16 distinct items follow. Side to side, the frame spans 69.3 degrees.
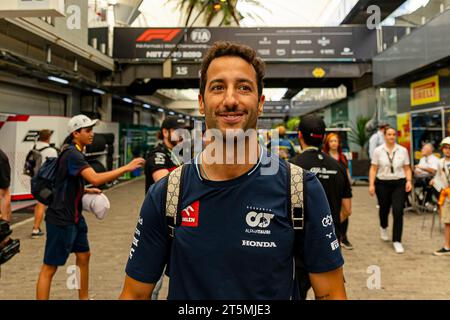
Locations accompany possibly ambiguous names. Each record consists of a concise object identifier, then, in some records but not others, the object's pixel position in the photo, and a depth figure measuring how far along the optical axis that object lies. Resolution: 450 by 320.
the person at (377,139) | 8.71
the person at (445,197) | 4.36
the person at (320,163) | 2.77
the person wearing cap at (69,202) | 2.62
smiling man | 1.00
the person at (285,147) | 7.88
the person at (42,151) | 5.36
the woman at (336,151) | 4.57
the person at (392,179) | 4.65
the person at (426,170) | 6.37
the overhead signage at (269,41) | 10.13
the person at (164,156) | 2.57
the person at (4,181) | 4.27
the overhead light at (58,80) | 8.44
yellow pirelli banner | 7.09
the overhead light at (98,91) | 11.33
